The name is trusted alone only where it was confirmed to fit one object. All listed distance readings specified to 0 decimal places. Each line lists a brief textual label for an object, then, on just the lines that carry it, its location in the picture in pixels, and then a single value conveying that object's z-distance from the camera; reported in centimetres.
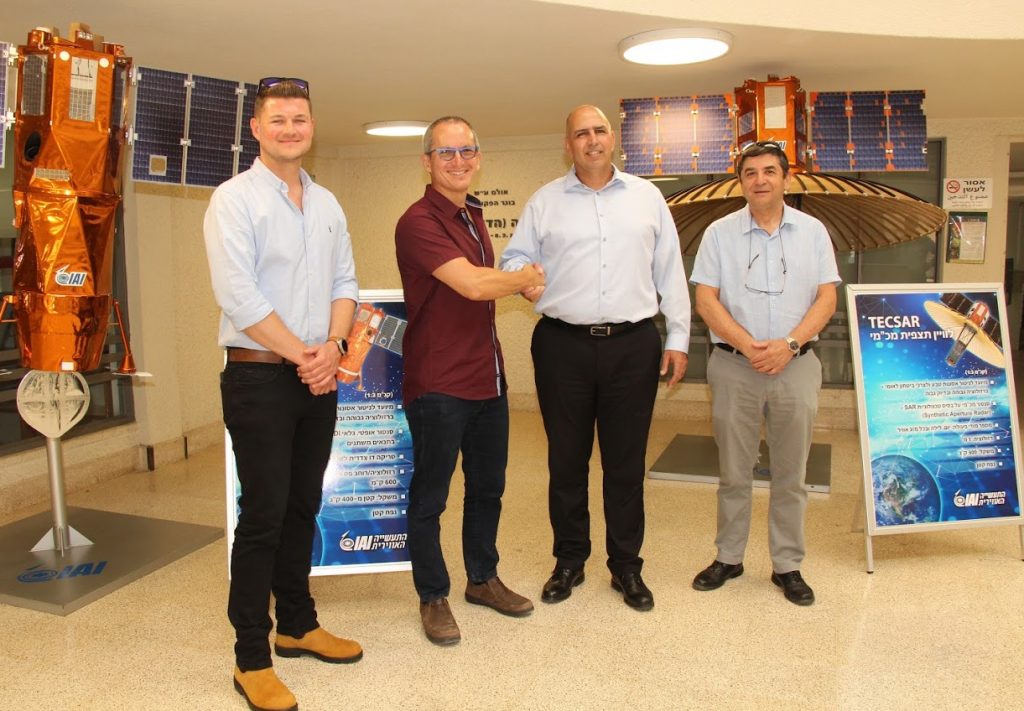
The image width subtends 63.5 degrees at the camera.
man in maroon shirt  254
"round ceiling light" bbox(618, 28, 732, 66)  370
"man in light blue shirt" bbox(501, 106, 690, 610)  279
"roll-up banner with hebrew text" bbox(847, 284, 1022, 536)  337
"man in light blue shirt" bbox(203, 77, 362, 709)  219
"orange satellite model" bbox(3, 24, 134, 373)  299
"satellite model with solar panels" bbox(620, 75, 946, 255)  425
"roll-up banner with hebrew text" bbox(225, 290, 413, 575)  308
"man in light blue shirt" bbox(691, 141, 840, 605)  290
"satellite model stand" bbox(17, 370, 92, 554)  345
